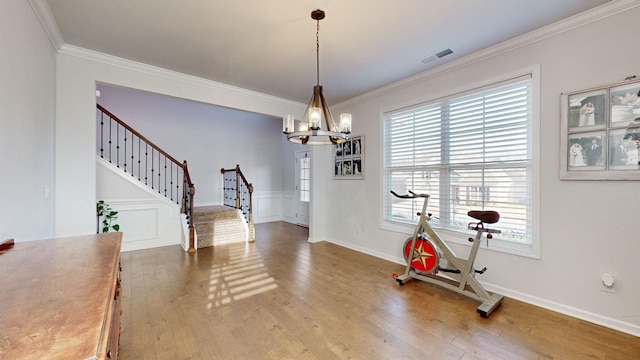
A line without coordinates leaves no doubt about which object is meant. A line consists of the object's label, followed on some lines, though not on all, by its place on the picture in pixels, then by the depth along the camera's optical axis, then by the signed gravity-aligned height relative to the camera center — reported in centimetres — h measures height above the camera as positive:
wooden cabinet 62 -40
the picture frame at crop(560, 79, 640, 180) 220 +42
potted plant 409 -61
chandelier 241 +53
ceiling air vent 305 +152
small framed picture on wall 466 +38
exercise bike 266 -99
